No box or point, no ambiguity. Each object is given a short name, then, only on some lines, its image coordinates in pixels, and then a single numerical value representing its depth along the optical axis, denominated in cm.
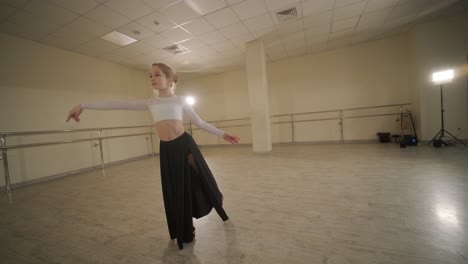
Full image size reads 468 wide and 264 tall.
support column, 435
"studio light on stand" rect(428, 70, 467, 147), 356
